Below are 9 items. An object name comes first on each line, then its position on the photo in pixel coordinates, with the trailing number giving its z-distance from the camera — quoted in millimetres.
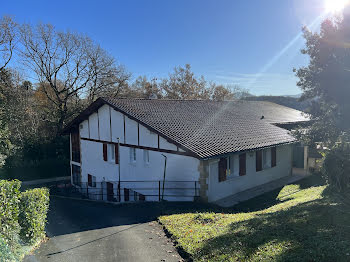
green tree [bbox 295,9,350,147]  10352
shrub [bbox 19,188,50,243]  7125
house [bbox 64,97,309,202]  13633
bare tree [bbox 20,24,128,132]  29422
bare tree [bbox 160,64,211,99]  49125
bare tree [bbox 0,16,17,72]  27047
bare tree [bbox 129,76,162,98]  46575
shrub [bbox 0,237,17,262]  5279
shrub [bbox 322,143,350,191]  8609
